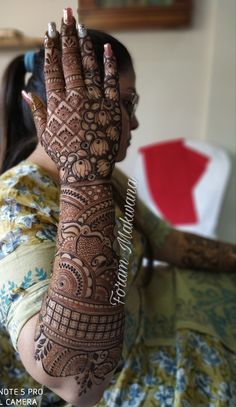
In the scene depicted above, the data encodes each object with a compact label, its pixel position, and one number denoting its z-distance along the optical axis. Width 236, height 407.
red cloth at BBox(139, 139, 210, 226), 1.71
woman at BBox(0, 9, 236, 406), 0.48
